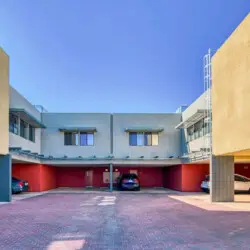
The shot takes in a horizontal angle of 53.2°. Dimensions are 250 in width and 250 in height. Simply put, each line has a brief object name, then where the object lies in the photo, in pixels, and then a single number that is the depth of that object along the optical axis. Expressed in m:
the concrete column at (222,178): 11.98
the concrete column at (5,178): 12.06
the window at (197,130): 14.29
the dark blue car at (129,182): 18.13
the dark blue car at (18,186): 15.18
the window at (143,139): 19.33
